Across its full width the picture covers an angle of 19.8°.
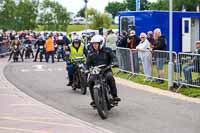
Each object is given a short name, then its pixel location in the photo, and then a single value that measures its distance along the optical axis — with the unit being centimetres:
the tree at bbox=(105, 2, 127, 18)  10181
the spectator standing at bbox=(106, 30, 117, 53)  2759
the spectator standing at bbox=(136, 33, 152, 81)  1946
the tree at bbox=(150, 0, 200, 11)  6594
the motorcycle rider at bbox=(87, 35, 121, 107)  1284
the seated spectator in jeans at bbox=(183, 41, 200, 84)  1634
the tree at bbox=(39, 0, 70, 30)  7381
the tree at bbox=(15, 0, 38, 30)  6894
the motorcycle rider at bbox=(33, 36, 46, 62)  3632
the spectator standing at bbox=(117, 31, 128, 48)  2392
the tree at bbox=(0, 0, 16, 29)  6047
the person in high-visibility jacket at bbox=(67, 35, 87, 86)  1730
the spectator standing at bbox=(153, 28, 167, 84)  1869
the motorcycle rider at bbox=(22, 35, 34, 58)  3962
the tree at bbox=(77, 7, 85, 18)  11216
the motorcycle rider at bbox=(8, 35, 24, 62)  3654
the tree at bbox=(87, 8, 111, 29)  8050
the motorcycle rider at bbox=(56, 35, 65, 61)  3587
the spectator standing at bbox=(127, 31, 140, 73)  2269
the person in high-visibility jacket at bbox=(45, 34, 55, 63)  3450
